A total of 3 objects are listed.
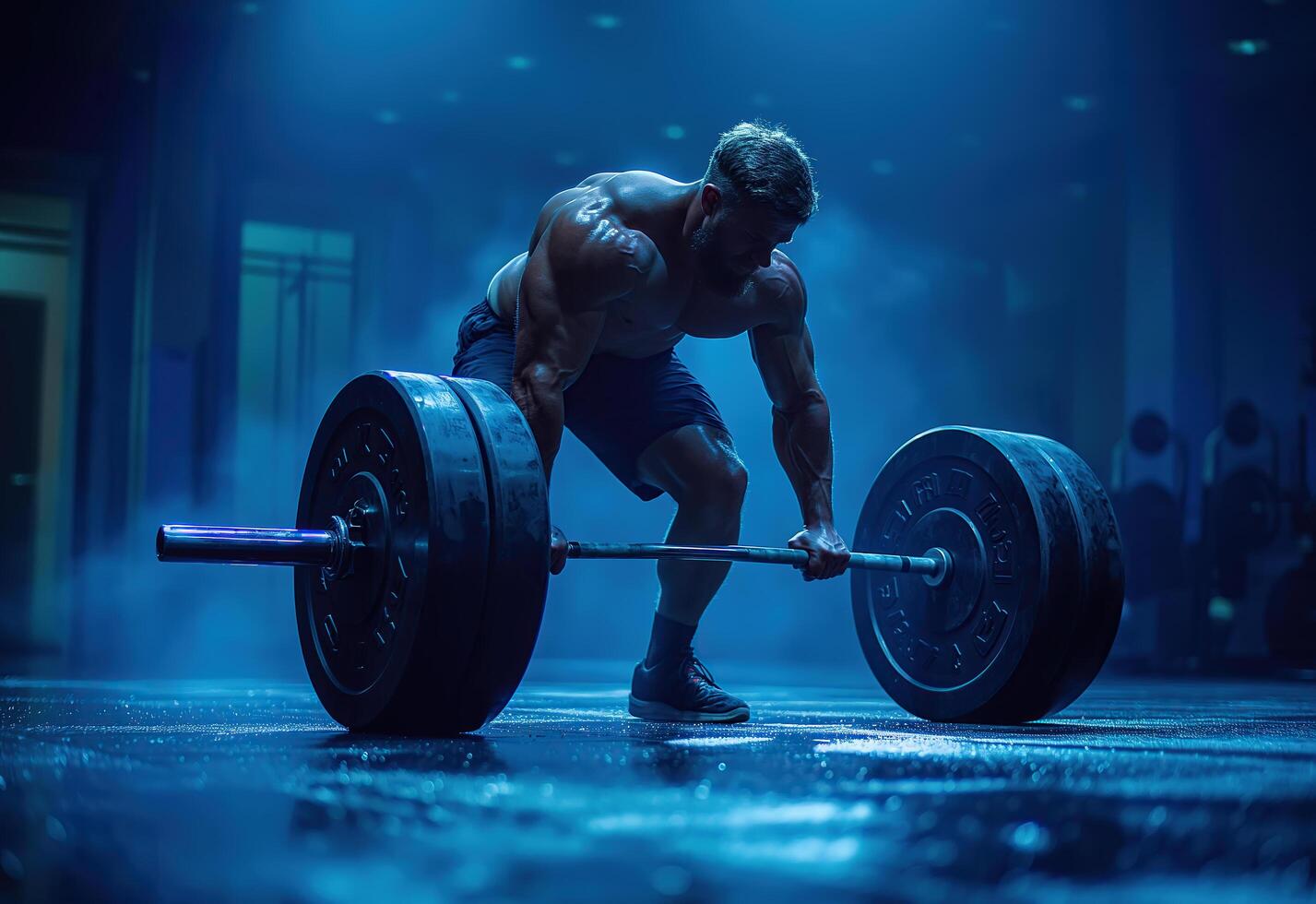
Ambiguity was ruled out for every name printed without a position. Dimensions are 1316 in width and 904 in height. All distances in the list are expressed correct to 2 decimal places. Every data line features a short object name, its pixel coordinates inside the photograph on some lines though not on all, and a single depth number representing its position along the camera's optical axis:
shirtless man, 2.17
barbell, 1.67
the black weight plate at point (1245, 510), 5.29
